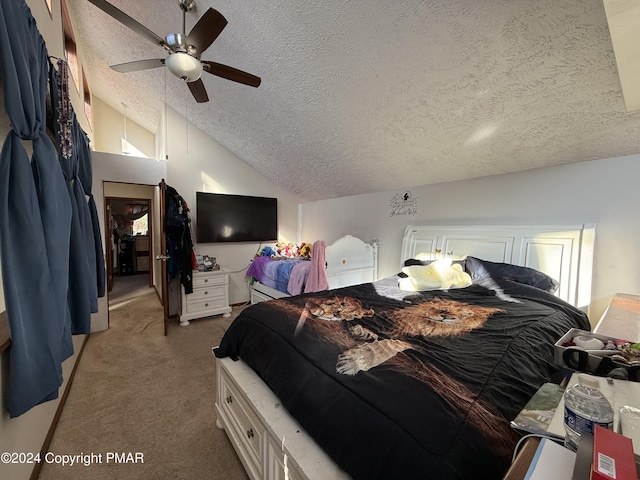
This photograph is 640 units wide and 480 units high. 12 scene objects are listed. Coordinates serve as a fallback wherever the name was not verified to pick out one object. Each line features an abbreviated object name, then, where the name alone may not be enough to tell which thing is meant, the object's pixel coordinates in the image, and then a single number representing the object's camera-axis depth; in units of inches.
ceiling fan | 60.3
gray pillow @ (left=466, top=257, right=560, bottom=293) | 84.0
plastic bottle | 22.5
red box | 15.8
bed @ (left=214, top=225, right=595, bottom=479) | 28.9
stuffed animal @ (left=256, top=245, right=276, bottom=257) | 168.9
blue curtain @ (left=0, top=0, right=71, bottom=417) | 40.0
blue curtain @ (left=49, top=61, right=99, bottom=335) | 61.0
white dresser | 137.0
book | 27.7
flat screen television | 154.9
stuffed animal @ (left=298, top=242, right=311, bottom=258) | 162.9
